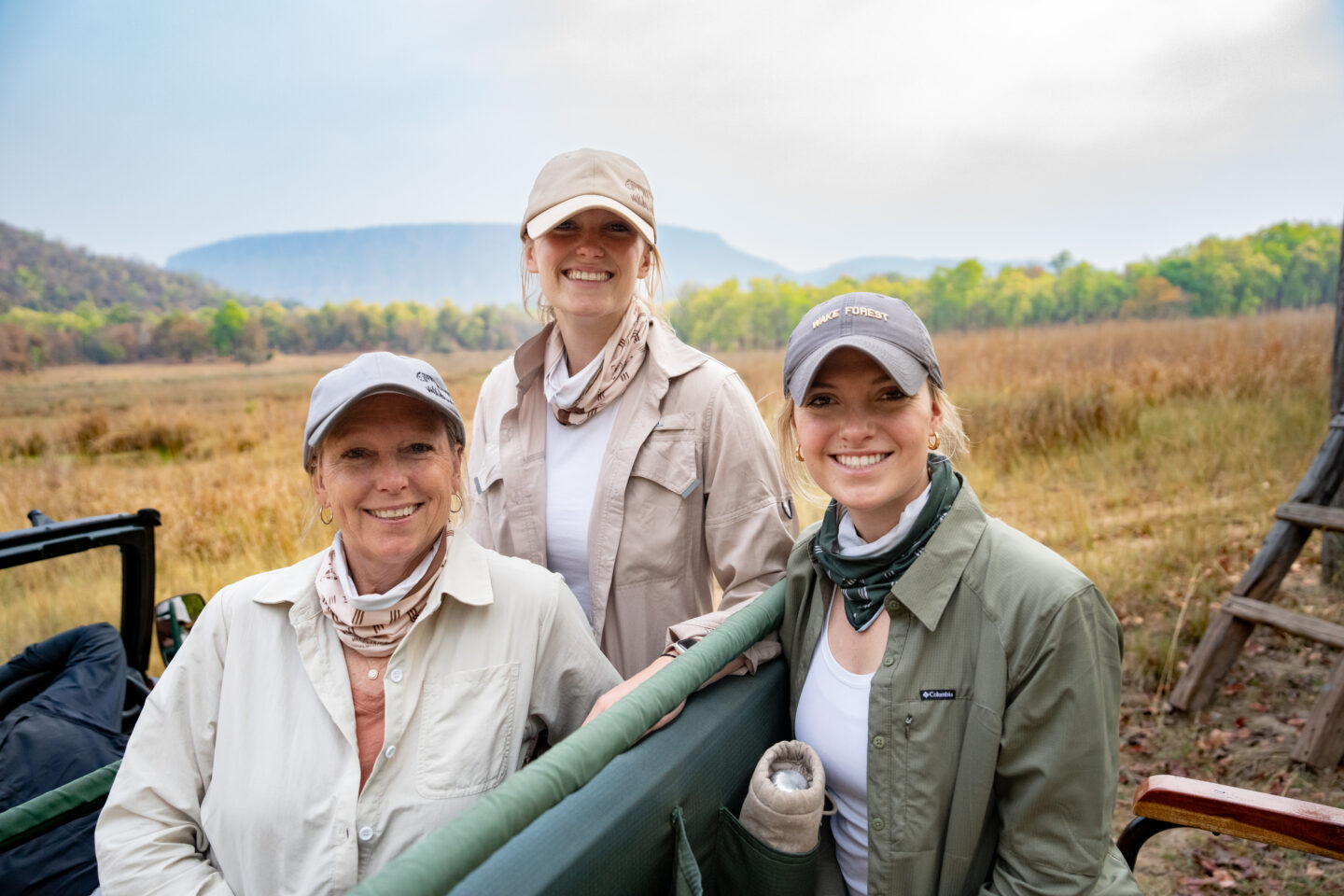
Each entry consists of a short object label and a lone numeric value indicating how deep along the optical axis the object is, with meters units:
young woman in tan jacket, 2.03
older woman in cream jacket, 1.46
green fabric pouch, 1.39
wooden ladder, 3.83
